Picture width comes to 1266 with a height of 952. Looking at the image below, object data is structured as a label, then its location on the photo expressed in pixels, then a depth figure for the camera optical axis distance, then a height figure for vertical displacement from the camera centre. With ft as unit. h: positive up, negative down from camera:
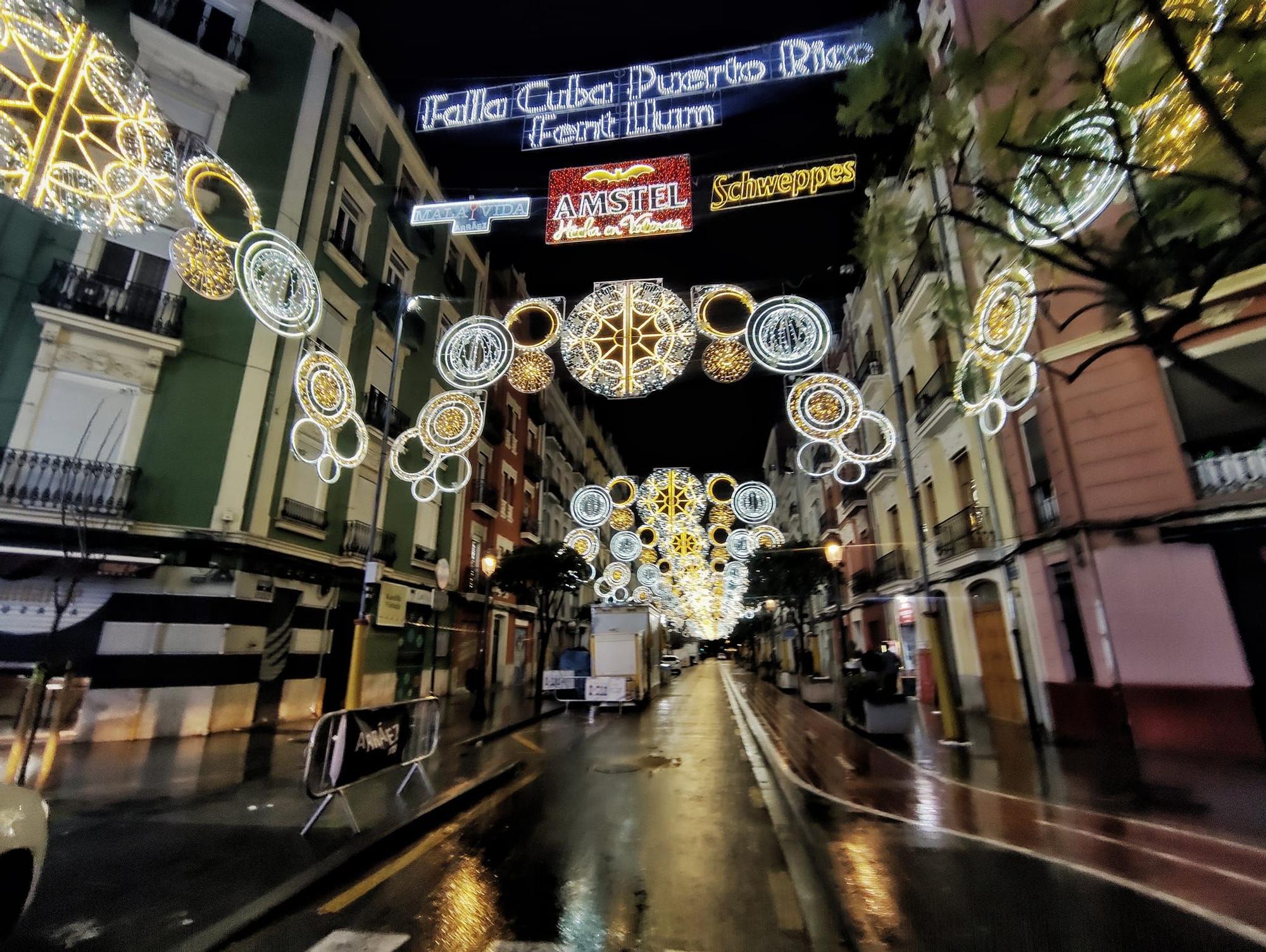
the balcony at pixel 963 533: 49.14 +10.38
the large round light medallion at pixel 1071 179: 14.99 +12.56
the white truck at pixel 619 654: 62.34 -0.11
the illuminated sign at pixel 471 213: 28.19 +21.12
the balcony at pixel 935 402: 53.06 +23.41
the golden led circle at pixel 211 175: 20.06 +17.09
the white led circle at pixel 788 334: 29.04 +15.66
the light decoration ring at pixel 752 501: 60.85 +15.51
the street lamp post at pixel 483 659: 48.80 -0.42
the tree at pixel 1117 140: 12.12 +12.46
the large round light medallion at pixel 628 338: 30.04 +15.93
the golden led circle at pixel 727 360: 34.06 +16.72
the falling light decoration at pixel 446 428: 38.52 +14.84
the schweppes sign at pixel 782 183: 25.73 +20.29
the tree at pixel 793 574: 81.97 +10.83
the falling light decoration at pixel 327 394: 29.78 +13.55
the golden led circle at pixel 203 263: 23.30 +15.74
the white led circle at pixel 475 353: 32.63 +16.66
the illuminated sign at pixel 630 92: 23.61 +23.31
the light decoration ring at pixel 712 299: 31.40 +18.60
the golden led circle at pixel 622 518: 76.74 +17.24
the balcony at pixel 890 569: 71.05 +10.34
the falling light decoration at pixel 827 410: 35.60 +14.70
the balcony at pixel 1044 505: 39.75 +9.89
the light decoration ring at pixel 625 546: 76.48 +13.90
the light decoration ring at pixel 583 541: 76.43 +14.59
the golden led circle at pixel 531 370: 35.09 +16.56
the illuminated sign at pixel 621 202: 26.63 +20.42
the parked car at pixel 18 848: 9.40 -3.12
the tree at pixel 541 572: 69.26 +9.48
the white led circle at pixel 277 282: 24.21 +15.81
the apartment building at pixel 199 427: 37.17 +15.95
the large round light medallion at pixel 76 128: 13.35 +12.80
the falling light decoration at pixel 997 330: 20.99 +12.24
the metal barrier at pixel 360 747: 19.26 -3.24
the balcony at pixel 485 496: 85.30 +22.84
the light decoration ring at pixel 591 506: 60.90 +15.24
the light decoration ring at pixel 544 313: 32.19 +18.40
